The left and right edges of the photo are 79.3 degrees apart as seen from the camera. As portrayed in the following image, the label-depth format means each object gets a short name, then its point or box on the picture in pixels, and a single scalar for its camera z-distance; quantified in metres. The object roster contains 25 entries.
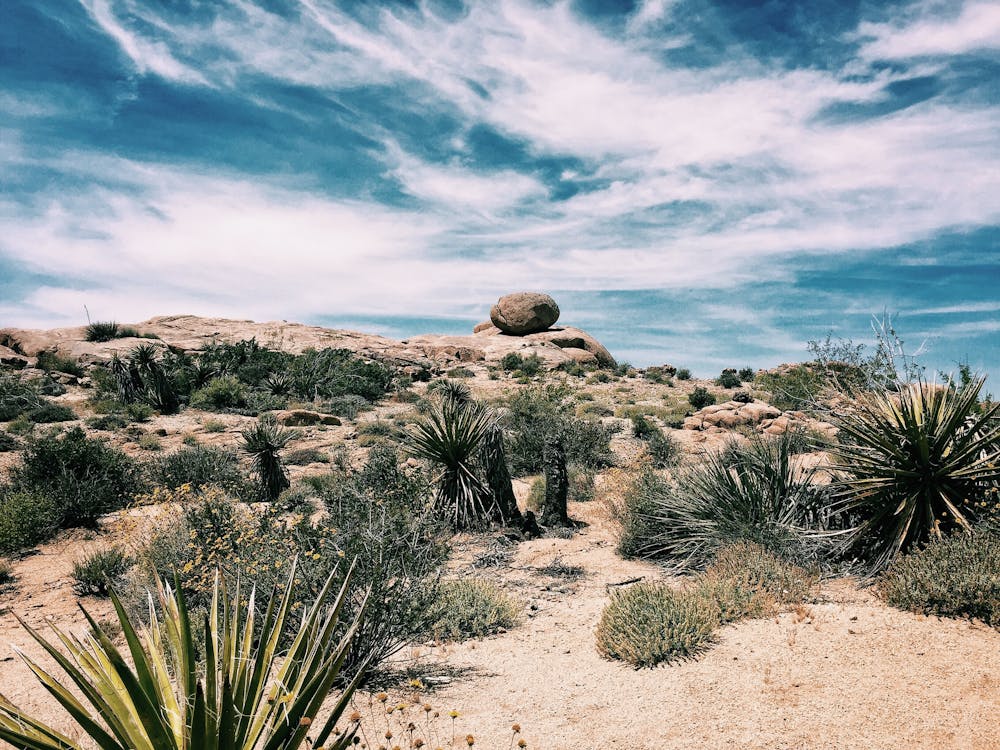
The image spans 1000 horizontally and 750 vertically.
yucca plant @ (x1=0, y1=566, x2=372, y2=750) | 2.63
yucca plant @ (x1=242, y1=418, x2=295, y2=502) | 13.21
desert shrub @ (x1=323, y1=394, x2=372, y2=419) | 24.17
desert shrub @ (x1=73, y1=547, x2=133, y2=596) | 8.52
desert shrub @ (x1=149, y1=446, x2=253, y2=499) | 12.90
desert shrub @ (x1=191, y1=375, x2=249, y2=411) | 24.03
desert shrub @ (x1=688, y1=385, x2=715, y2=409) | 27.11
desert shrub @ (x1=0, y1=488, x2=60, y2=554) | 10.00
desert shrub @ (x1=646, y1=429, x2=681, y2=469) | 16.17
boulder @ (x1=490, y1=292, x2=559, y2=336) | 46.94
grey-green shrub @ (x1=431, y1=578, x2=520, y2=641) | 6.47
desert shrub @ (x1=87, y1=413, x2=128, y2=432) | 19.25
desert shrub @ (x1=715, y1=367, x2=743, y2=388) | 35.88
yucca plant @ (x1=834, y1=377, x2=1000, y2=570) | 6.61
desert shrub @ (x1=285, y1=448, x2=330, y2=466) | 16.94
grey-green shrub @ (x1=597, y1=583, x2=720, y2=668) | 5.38
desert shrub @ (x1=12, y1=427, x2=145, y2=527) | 11.45
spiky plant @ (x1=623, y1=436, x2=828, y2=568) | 7.84
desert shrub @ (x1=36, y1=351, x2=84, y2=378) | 28.67
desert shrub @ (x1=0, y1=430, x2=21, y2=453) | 15.99
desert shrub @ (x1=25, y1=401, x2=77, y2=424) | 19.92
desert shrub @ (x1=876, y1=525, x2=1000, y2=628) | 5.30
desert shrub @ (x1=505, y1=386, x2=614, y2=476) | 15.82
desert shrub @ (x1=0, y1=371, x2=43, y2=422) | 19.92
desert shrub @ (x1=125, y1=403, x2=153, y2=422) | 20.86
